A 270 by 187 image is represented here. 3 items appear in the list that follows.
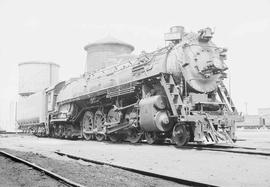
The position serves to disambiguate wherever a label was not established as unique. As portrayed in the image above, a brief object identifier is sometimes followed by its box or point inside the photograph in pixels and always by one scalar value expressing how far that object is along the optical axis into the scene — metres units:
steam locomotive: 10.58
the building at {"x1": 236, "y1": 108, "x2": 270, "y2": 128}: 39.83
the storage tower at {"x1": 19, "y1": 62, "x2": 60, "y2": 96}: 38.01
